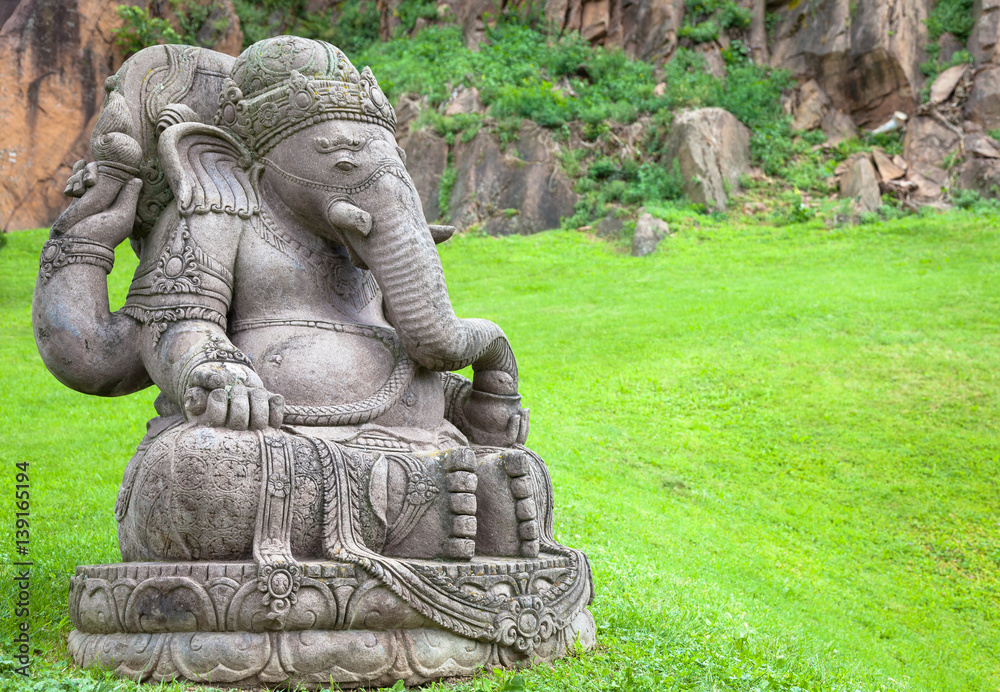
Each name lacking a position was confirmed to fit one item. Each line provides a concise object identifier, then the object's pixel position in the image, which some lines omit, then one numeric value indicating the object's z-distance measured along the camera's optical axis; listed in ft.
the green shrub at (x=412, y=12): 80.12
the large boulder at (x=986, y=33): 65.77
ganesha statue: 9.55
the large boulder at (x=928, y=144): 64.23
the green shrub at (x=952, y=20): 68.64
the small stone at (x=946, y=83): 66.44
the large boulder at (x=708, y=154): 61.16
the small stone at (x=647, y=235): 55.83
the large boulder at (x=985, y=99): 64.59
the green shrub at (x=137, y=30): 63.62
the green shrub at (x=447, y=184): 64.23
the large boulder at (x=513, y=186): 61.77
